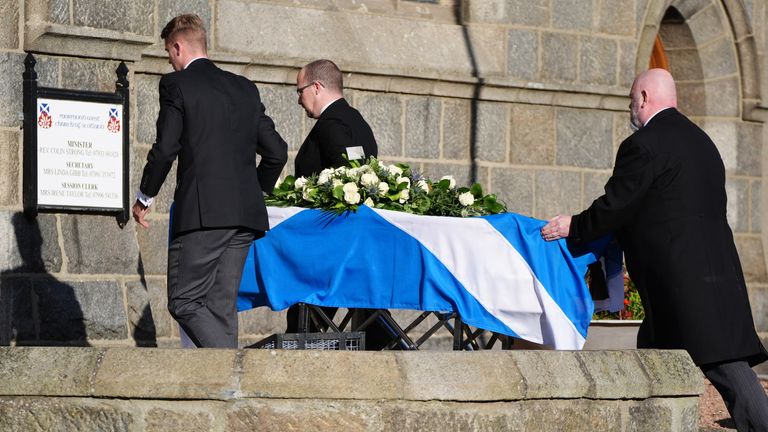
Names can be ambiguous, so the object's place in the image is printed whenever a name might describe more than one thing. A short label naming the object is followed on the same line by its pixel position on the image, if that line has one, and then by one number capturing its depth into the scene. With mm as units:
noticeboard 18172
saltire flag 14687
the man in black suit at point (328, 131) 16391
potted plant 21000
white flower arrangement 15047
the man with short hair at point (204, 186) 13586
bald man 13297
